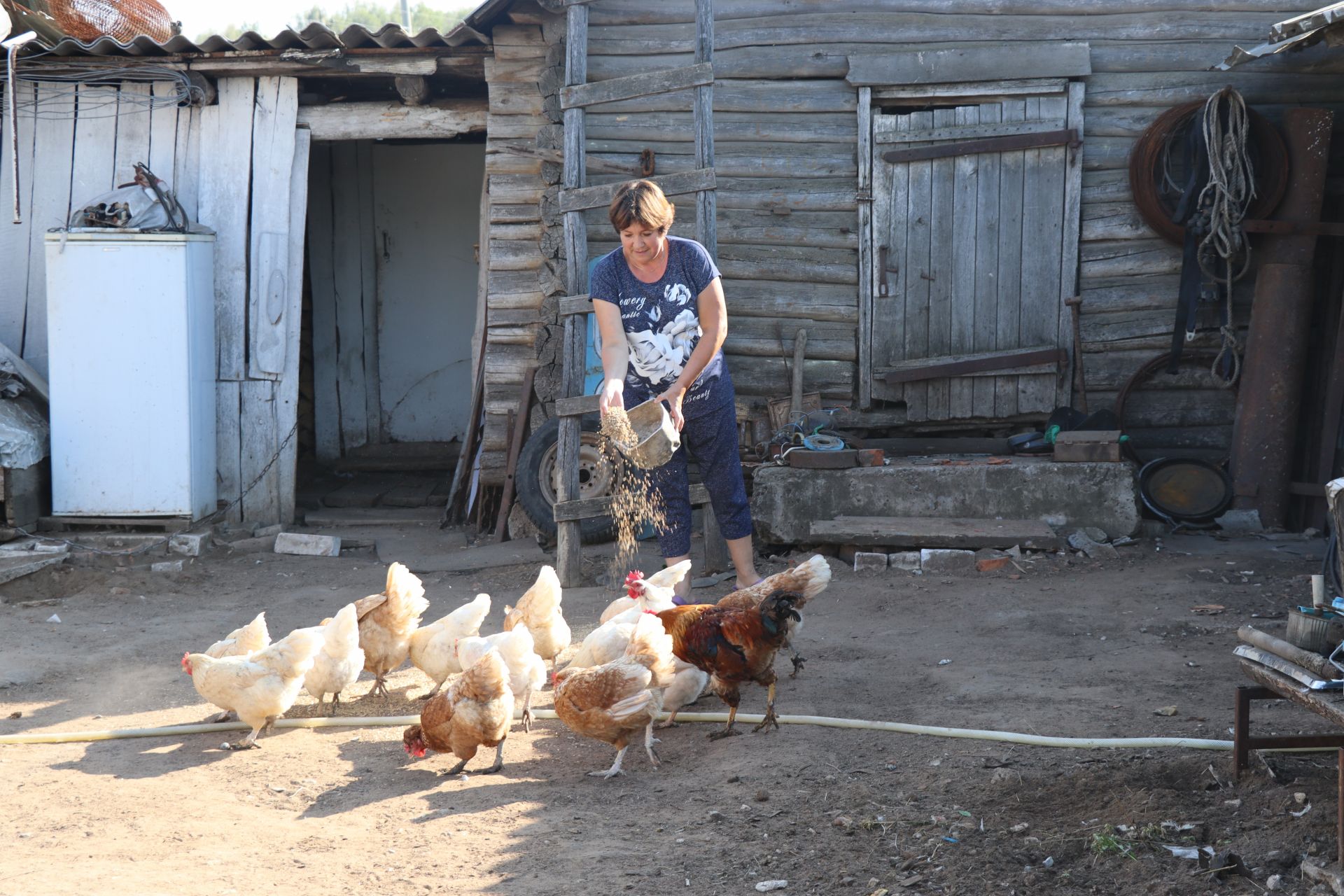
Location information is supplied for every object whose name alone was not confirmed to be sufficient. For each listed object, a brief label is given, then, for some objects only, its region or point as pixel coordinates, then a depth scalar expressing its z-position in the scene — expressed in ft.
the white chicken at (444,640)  16.80
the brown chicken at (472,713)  14.16
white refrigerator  26.37
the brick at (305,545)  27.32
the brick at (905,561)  23.50
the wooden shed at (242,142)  27.27
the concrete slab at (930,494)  24.44
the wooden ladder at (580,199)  22.39
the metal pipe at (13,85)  26.05
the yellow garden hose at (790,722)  13.43
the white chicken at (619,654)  15.61
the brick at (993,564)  23.02
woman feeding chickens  16.69
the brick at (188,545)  26.32
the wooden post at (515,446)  27.91
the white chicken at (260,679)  15.35
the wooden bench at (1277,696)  9.89
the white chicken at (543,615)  17.21
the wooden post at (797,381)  27.48
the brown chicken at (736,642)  14.82
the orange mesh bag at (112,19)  29.14
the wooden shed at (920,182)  26.68
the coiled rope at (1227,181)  25.21
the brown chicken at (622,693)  14.17
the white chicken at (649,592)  16.79
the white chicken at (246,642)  16.47
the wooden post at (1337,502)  10.07
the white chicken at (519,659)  15.38
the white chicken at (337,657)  16.11
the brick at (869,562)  23.56
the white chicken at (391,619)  17.01
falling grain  16.52
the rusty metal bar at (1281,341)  25.49
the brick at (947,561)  23.32
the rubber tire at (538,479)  26.13
